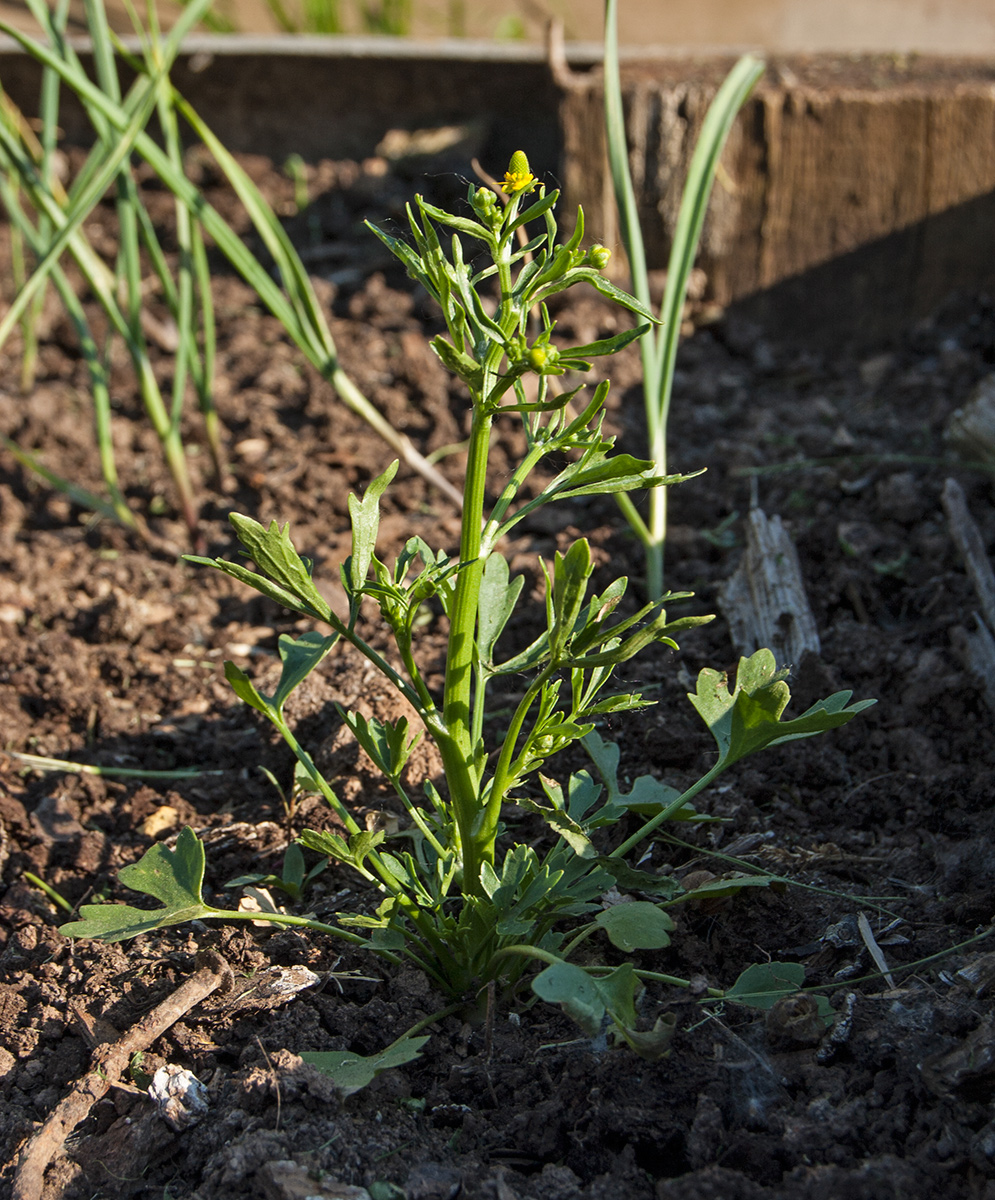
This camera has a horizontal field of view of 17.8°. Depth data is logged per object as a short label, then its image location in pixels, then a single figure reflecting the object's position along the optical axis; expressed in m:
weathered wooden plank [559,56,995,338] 1.72
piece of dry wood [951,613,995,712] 1.24
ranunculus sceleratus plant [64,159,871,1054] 1.02
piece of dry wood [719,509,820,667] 1.28
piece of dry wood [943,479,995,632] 1.28
